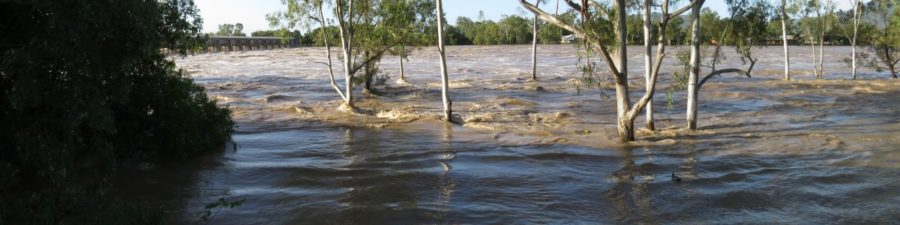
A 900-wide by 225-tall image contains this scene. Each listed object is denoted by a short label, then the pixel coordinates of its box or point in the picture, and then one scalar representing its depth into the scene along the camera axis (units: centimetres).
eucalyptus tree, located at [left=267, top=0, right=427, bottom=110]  2031
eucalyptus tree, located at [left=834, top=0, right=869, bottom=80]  3328
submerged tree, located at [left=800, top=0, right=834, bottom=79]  3431
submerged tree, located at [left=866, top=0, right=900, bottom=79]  3106
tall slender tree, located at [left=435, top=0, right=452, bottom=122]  1767
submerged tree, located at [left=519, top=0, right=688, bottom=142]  1399
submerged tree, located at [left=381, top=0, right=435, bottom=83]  2044
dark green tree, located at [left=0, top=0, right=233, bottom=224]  579
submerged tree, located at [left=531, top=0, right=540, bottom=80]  3459
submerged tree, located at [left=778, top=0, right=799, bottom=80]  3397
